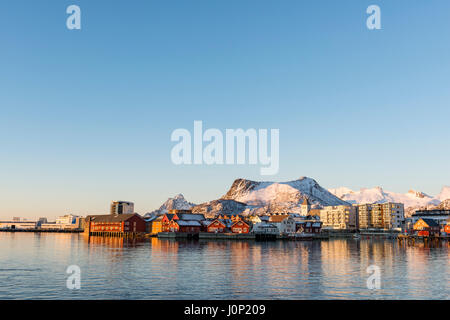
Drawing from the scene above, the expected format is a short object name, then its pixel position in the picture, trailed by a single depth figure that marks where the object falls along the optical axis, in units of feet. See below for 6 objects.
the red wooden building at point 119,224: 584.40
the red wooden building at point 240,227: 478.18
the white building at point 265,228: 500.62
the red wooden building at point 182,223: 491.72
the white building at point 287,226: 521.28
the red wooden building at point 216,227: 491.31
